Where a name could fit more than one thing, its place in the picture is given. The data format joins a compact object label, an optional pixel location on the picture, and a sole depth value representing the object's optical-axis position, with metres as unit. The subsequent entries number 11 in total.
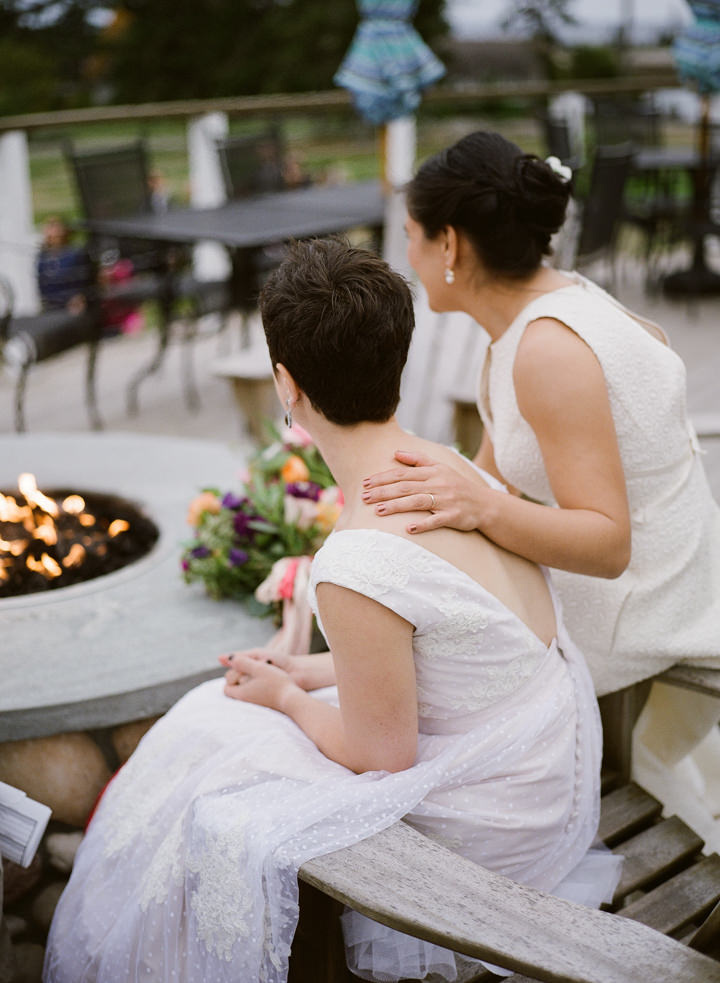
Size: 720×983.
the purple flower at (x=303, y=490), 2.57
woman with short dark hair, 1.56
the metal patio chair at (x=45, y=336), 4.77
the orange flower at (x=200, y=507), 2.64
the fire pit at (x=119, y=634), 2.18
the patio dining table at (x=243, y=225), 5.30
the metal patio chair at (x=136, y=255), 5.58
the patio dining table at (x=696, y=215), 6.92
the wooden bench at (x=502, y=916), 1.28
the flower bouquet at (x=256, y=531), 2.52
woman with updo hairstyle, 1.89
